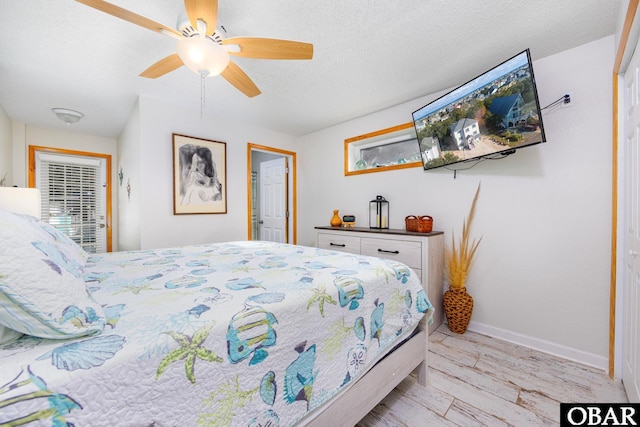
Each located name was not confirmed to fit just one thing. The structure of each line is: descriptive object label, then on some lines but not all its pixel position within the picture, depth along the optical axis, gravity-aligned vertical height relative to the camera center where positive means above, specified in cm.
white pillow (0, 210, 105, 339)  61 -20
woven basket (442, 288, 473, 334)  238 -92
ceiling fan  135 +101
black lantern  315 -2
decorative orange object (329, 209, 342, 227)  348 -14
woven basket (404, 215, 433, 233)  261 -14
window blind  392 +29
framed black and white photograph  299 +44
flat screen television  182 +75
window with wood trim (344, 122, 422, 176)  306 +77
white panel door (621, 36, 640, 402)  142 -15
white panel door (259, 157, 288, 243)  435 +19
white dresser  242 -40
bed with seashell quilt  59 -37
